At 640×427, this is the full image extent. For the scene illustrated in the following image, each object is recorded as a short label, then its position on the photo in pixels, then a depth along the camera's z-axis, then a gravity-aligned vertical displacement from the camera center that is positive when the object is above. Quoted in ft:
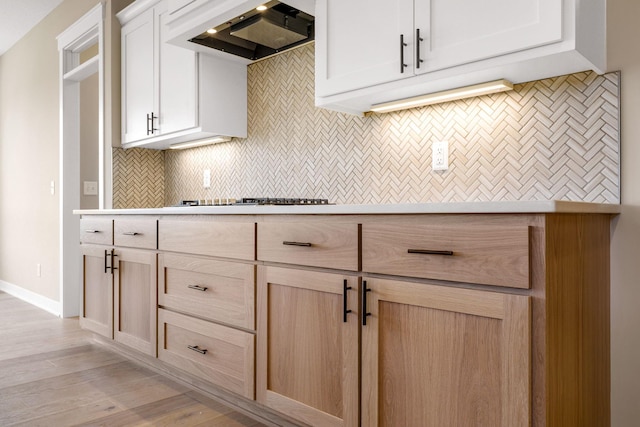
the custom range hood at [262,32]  7.54 +3.05
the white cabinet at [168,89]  9.29 +2.49
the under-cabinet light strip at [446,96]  5.77 +1.50
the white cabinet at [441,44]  4.68 +1.83
